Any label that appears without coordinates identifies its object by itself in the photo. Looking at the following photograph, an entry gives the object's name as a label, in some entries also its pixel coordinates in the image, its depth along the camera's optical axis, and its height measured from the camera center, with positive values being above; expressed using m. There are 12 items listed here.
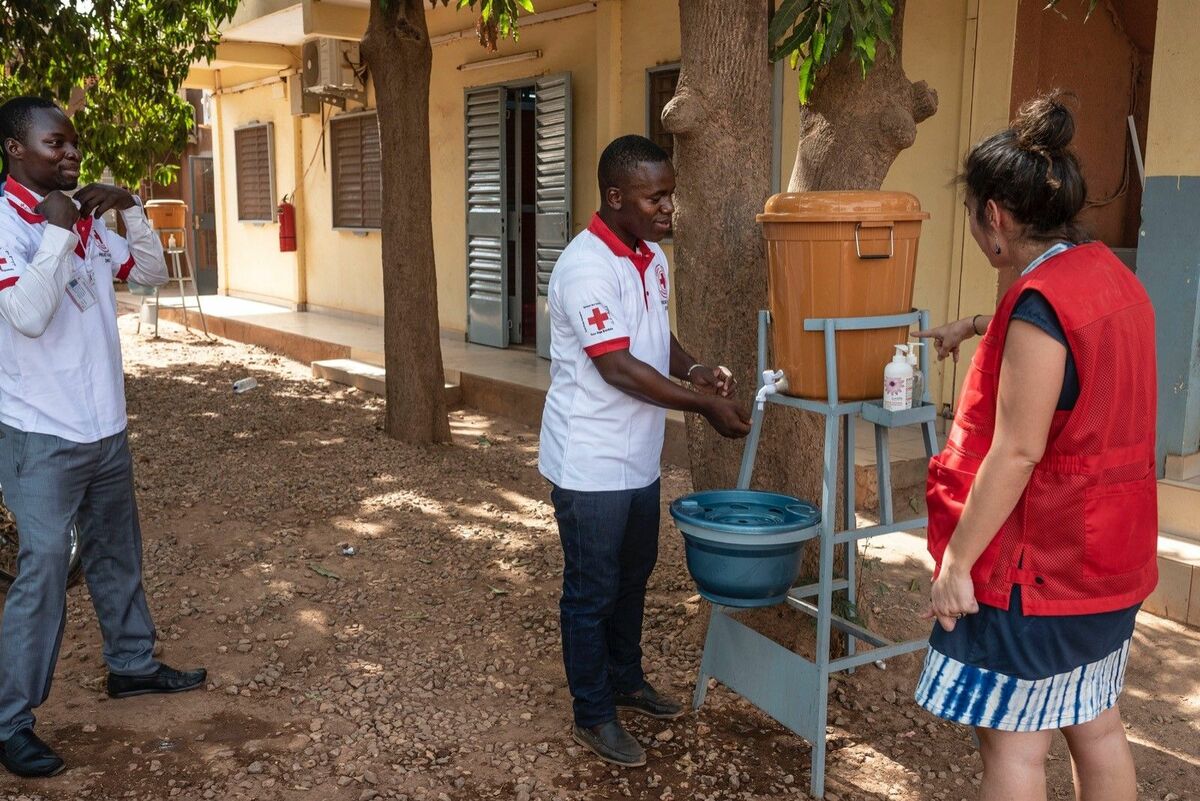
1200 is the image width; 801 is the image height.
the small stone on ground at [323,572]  4.75 -1.55
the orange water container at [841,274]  2.80 -0.12
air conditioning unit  11.20 +1.62
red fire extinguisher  12.92 -0.04
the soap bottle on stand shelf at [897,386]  2.81 -0.40
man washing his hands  2.86 -0.48
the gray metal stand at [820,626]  2.88 -1.19
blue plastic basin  2.85 -0.87
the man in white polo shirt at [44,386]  2.95 -0.47
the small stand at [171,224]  11.56 -0.03
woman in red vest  1.96 -0.47
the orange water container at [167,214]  11.54 +0.08
